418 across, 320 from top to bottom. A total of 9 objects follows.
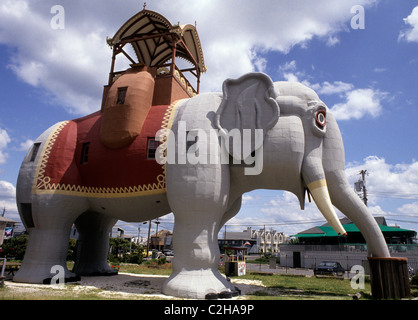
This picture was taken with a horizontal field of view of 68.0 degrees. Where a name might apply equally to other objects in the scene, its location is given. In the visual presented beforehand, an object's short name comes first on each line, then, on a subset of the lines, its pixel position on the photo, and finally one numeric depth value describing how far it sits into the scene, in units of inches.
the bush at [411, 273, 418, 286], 591.8
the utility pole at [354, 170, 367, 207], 1229.3
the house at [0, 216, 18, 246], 1468.3
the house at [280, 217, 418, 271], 984.4
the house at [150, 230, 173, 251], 3015.3
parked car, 802.1
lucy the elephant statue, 324.5
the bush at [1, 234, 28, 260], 745.4
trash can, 1051.9
